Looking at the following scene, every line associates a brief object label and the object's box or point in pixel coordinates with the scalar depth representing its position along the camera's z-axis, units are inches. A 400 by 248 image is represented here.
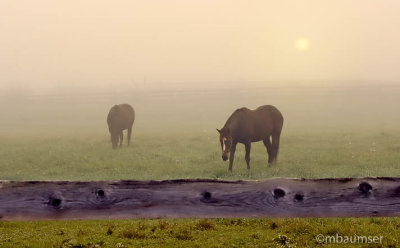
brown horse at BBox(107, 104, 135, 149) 1023.0
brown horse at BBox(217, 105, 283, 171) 636.1
